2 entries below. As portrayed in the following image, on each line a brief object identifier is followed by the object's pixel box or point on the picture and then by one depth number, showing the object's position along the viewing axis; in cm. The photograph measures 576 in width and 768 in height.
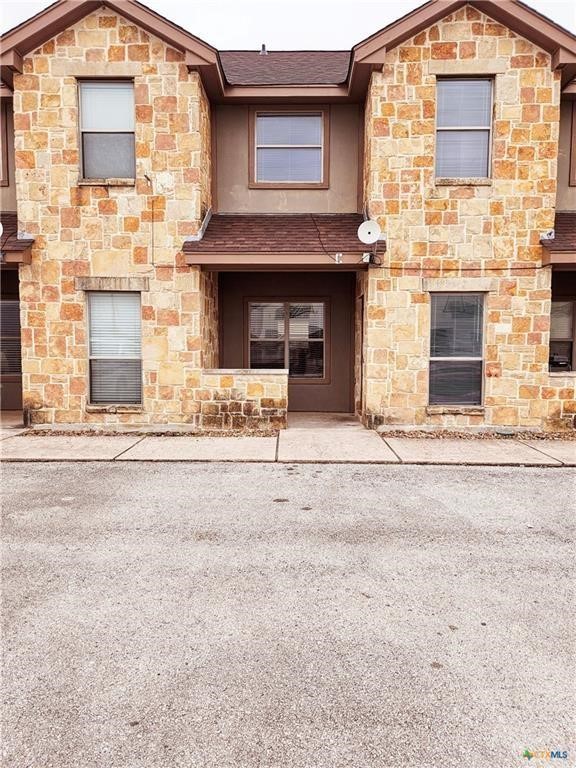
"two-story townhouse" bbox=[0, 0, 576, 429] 966
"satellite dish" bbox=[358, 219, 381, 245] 948
